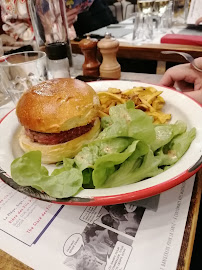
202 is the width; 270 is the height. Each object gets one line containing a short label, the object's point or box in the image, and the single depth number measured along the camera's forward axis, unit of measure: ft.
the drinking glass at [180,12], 2.19
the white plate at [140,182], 0.53
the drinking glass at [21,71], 1.06
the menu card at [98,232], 0.50
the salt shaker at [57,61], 1.38
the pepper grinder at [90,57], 1.29
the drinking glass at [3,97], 1.27
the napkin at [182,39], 1.56
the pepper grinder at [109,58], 1.24
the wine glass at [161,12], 2.01
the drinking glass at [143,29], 1.87
